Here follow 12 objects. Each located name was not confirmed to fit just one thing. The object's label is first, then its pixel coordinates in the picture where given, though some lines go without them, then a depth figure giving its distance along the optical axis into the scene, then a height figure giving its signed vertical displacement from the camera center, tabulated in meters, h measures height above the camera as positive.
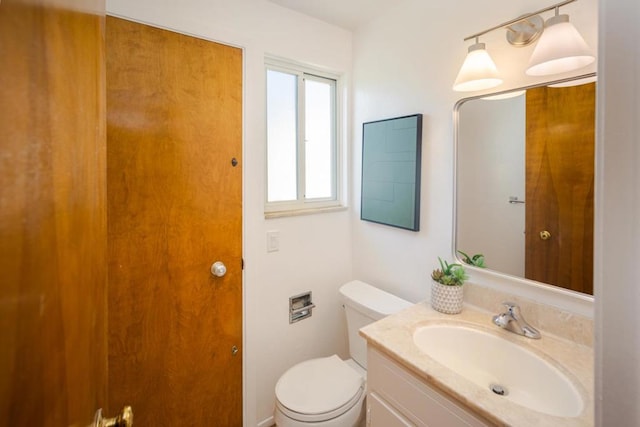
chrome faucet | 1.11 -0.46
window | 1.80 +0.42
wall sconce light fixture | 0.96 +0.54
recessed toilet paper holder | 1.80 -0.64
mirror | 1.03 +0.09
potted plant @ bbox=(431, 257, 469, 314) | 1.29 -0.38
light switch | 1.68 -0.21
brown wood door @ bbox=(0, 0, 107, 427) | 0.23 -0.01
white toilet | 1.28 -0.88
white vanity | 0.81 -0.55
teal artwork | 1.58 +0.19
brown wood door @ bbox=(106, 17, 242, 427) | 1.22 -0.09
